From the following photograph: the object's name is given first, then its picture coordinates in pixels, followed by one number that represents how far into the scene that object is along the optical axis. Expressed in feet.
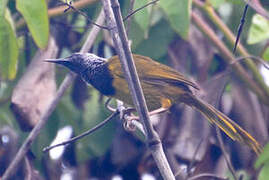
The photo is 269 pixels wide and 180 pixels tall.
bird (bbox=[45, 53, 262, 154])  18.38
